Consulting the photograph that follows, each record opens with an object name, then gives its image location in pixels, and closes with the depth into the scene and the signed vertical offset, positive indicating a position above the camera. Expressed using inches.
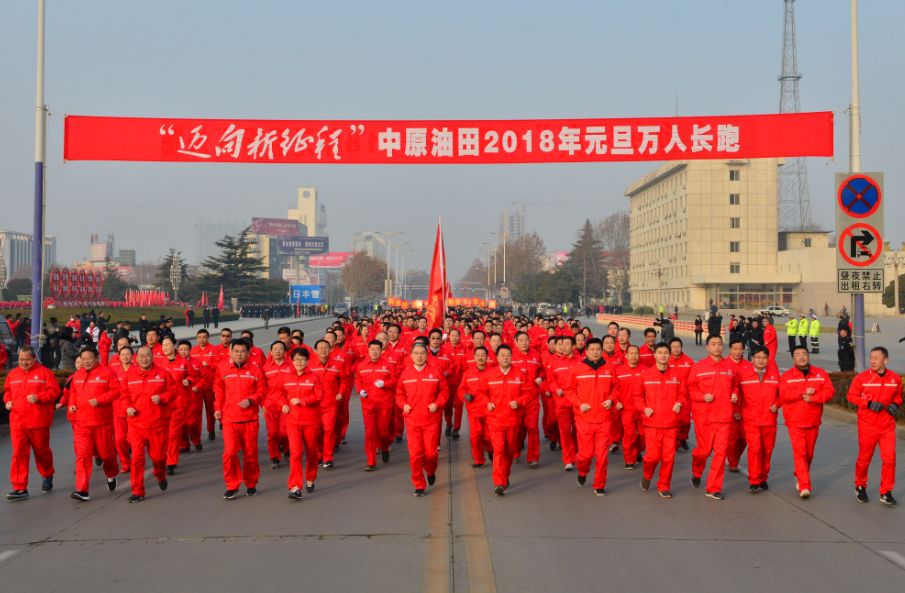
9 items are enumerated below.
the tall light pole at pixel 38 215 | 641.6 +65.4
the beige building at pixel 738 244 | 3316.9 +243.7
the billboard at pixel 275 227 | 7062.0 +635.2
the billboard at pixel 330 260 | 7077.8 +371.3
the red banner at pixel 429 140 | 675.4 +128.3
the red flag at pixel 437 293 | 841.5 +12.6
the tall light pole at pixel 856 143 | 601.2 +111.7
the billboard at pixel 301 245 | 6451.8 +444.1
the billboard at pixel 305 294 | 3366.1 +46.0
